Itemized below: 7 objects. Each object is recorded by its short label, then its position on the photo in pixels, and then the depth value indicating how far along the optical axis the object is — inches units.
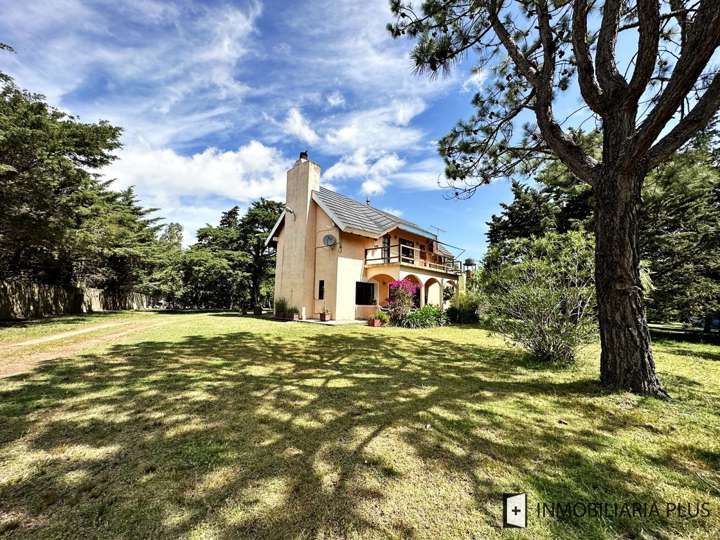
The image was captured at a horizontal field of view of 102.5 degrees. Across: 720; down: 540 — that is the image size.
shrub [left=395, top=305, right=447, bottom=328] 601.9
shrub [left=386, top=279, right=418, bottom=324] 623.5
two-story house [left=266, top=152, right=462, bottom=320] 684.1
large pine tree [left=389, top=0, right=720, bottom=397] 171.0
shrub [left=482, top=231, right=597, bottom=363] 267.1
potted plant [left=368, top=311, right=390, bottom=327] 611.3
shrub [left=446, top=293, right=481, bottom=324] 721.6
